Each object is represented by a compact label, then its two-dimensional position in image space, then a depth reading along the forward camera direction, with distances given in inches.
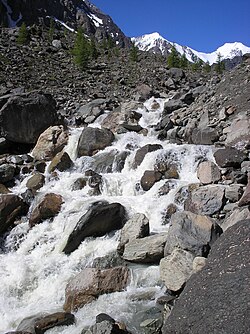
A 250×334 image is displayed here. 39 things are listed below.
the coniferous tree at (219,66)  1792.6
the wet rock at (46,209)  610.9
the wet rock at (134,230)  487.2
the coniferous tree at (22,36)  1921.9
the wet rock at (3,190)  700.4
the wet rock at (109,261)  470.6
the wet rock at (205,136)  733.3
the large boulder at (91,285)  403.2
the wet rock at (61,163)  773.9
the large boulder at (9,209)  605.3
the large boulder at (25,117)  895.7
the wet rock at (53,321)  362.6
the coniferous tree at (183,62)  1853.5
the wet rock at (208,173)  587.8
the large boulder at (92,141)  829.8
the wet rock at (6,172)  756.6
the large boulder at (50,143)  853.8
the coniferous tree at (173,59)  1777.3
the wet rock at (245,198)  463.6
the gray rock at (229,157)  601.6
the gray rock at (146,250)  447.8
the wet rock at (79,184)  698.8
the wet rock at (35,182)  729.0
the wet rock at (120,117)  983.0
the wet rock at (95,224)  526.0
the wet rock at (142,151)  732.7
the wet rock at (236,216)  429.5
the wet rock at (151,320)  341.7
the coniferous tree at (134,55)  1925.4
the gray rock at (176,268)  373.4
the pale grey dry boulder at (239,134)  658.0
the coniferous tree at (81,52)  1702.8
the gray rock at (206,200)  508.4
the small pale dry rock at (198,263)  365.5
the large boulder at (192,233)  409.7
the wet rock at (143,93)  1201.3
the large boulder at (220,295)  255.9
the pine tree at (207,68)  1867.6
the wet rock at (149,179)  645.9
